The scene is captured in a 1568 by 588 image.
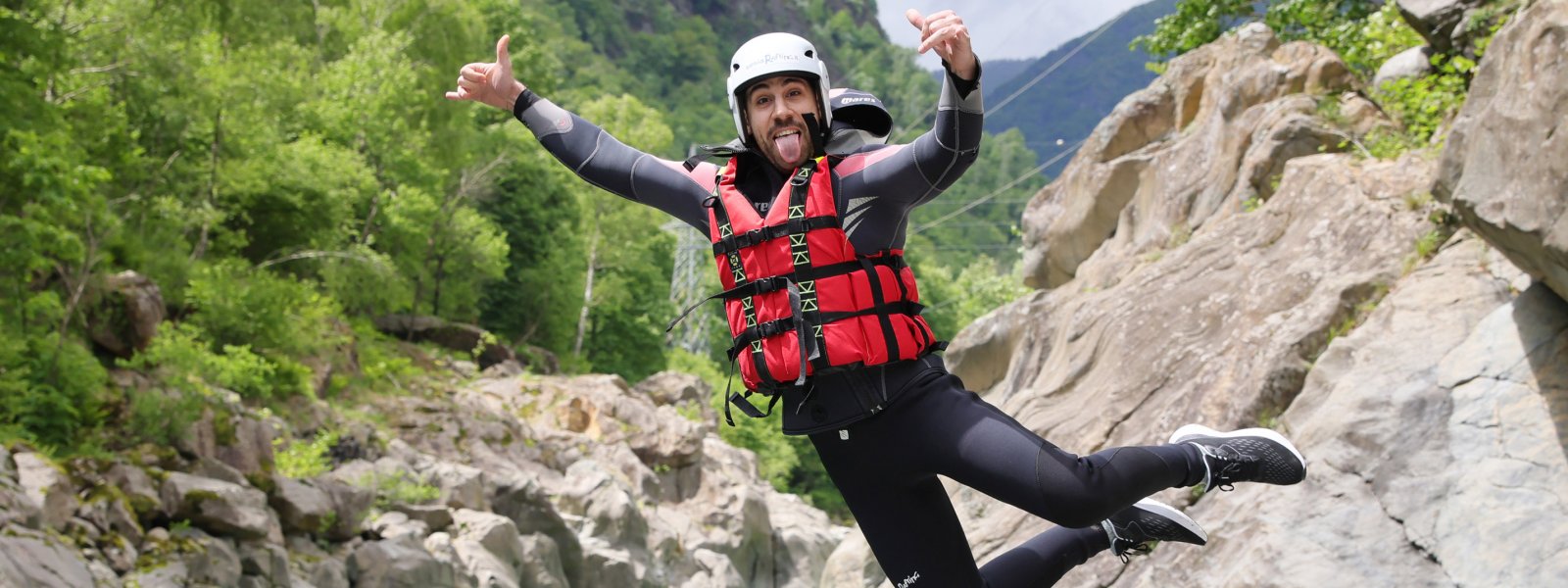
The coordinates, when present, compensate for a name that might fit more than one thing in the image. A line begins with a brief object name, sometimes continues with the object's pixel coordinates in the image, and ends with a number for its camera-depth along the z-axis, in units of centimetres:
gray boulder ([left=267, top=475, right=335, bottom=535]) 1645
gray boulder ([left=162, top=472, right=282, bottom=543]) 1445
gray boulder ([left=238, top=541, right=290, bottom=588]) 1480
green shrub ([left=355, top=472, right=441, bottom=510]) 1997
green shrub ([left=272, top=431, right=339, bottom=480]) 1977
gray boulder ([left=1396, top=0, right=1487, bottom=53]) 1040
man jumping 430
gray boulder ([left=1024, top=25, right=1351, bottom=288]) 1198
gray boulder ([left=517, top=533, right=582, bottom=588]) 2088
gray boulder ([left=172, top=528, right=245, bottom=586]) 1384
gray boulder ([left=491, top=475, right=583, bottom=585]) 2244
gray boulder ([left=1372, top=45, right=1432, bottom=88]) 1121
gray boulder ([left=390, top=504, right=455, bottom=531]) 1961
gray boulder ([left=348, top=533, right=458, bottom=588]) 1692
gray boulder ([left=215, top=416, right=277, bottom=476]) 1673
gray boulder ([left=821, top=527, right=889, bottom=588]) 1086
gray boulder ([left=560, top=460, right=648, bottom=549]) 2492
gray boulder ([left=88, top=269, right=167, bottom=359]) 1739
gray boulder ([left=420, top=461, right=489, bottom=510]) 2130
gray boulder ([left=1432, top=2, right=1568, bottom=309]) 614
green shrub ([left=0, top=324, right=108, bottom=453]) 1425
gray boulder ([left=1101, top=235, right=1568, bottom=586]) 658
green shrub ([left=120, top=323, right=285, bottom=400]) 1667
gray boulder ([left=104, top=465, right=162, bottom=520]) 1396
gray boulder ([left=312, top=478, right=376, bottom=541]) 1702
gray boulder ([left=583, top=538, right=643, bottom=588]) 2339
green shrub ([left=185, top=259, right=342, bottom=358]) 2162
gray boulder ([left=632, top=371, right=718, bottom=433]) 4109
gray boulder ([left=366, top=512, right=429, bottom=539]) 1830
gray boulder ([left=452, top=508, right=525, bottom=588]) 1897
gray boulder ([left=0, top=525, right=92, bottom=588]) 1024
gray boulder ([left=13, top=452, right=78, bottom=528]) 1230
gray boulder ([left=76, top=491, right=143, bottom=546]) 1297
